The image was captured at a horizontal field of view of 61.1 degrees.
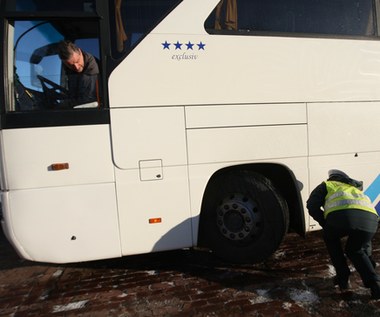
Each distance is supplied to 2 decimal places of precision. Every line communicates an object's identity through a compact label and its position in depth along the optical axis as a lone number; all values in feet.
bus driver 10.50
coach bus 10.47
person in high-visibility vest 9.95
